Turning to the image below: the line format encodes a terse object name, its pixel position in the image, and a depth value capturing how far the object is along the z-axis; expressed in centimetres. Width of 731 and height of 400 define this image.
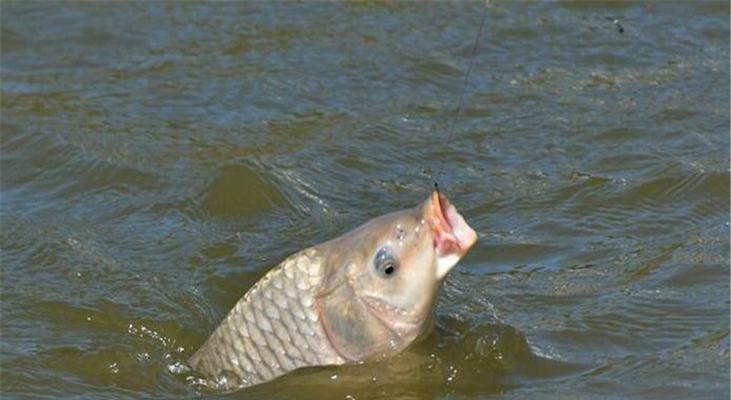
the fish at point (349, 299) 1062
